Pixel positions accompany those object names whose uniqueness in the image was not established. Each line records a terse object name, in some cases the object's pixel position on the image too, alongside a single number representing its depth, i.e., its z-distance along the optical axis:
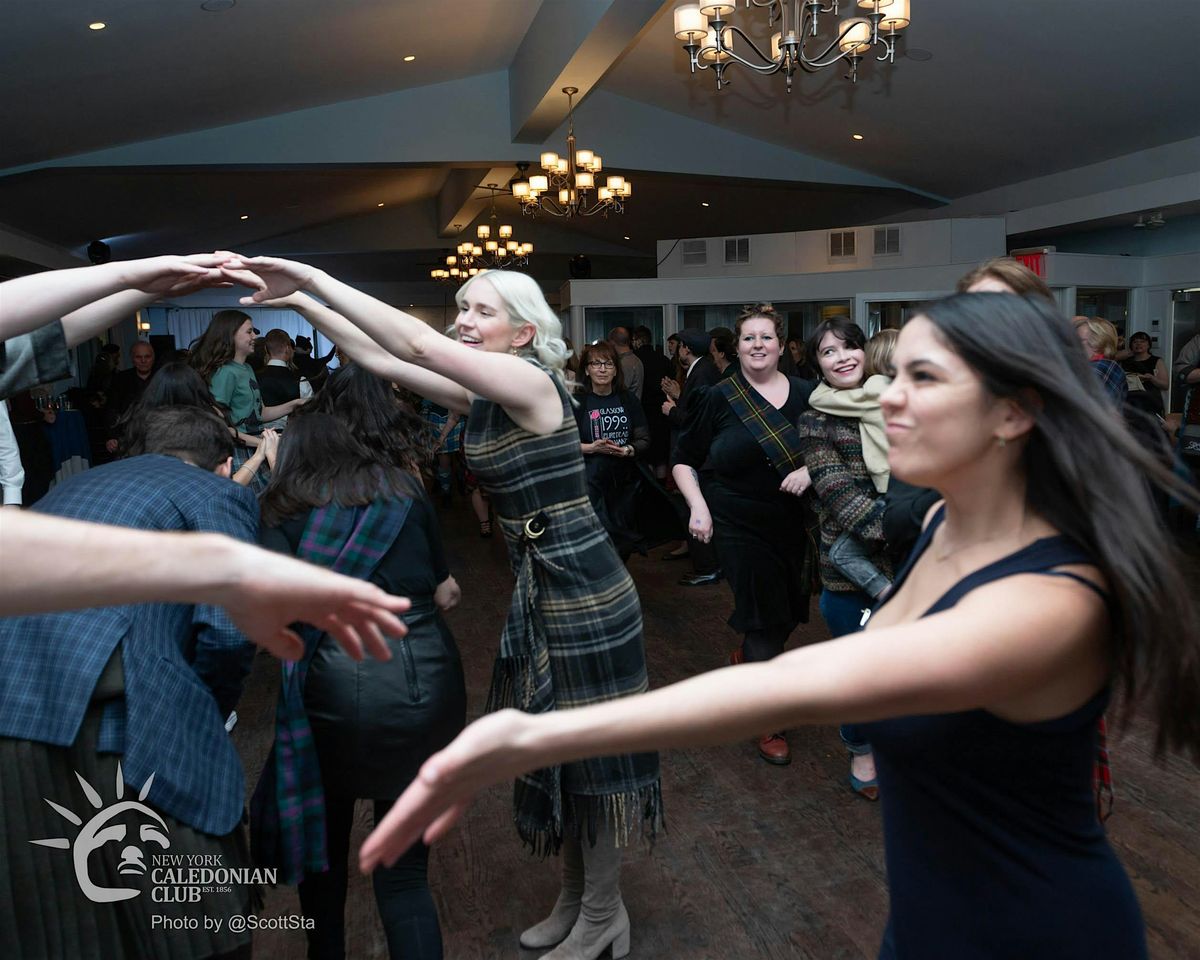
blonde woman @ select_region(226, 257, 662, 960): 1.90
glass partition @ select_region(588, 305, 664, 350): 12.06
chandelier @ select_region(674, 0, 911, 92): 4.95
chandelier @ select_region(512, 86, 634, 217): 8.62
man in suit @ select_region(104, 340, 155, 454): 6.51
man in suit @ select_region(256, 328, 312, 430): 5.11
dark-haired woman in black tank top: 0.90
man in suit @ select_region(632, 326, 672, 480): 7.20
